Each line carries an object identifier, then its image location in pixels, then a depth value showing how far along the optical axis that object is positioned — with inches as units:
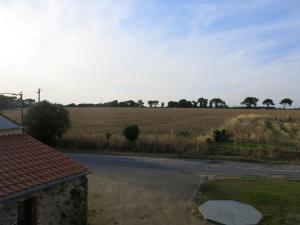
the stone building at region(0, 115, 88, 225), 200.5
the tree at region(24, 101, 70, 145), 671.9
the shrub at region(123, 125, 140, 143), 617.2
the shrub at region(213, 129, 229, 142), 637.2
